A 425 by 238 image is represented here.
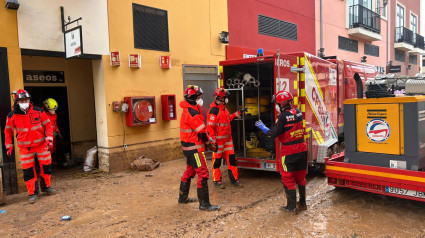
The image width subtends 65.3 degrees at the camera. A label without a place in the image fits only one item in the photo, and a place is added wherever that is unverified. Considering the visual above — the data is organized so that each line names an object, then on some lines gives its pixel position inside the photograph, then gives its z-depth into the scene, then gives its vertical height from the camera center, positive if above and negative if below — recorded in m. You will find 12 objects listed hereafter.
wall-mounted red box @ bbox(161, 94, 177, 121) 8.84 -0.25
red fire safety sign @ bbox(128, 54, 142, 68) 8.21 +0.94
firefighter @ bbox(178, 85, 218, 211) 5.14 -0.67
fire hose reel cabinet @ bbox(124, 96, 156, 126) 8.08 -0.32
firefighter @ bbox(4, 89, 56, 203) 5.96 -0.61
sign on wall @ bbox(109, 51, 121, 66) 7.86 +0.97
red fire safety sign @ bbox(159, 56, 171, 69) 8.88 +0.94
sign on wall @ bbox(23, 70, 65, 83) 8.76 +0.68
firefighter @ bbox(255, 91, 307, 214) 4.90 -0.78
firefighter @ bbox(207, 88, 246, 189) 6.34 -0.76
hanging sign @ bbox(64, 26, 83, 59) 6.52 +1.17
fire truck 6.36 -0.10
